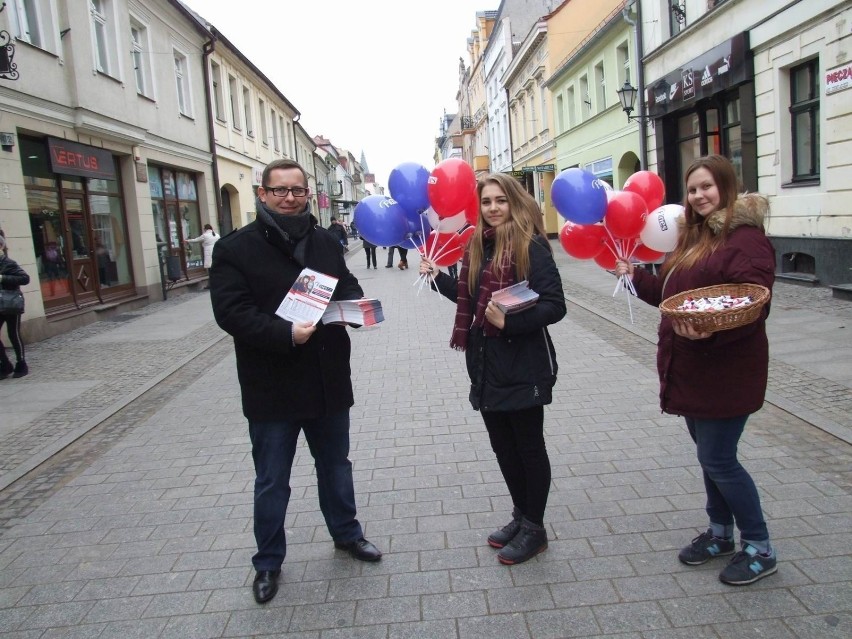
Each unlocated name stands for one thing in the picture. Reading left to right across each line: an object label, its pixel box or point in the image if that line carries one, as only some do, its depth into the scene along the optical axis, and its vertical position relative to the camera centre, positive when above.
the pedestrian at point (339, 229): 22.73 +0.22
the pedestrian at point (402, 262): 20.55 -0.93
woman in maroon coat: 2.72 -0.59
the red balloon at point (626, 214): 3.79 +0.01
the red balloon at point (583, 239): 3.97 -0.12
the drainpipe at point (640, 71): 17.26 +3.66
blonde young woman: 3.05 -0.53
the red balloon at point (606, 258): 4.04 -0.24
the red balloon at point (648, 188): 3.97 +0.15
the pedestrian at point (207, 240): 17.50 +0.14
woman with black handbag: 7.66 -0.50
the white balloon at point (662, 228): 3.72 -0.08
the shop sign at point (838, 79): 9.89 +1.78
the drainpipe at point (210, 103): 19.92 +4.11
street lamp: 16.36 +2.86
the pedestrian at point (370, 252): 22.34 -0.60
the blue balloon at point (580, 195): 3.75 +0.13
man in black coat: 2.92 -0.46
